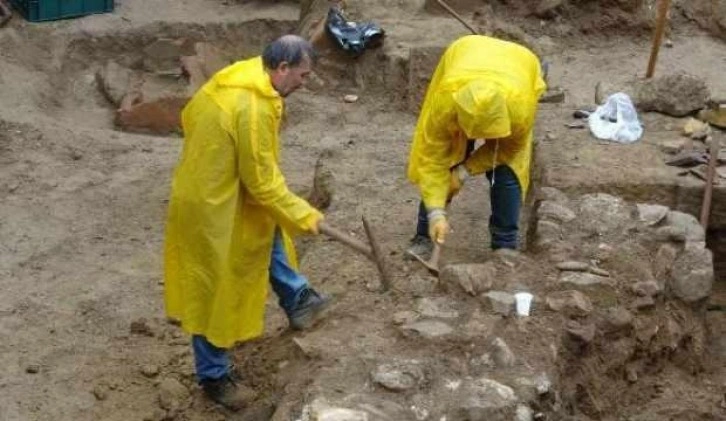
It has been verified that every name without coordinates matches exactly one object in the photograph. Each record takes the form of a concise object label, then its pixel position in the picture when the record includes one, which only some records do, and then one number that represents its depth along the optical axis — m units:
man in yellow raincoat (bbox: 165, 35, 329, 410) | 5.20
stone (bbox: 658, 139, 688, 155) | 7.65
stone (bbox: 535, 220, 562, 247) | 6.40
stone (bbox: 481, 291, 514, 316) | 5.70
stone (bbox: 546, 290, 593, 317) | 5.80
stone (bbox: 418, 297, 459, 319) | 5.66
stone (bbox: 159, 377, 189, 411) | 5.91
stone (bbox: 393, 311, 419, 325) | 5.61
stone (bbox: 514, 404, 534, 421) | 4.99
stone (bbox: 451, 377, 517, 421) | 4.96
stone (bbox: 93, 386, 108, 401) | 5.97
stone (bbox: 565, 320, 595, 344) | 5.70
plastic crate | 10.70
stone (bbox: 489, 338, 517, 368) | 5.32
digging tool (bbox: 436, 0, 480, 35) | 9.54
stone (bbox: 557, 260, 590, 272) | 6.13
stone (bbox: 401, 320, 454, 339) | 5.48
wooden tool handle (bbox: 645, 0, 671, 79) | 9.21
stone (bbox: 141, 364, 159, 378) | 6.18
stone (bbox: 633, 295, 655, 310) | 6.07
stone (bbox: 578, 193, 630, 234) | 6.54
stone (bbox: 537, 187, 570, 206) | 6.82
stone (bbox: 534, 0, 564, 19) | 11.06
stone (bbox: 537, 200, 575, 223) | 6.61
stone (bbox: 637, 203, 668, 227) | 6.59
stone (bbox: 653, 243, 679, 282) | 6.29
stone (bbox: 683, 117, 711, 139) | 7.82
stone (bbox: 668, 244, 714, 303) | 6.35
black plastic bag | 10.02
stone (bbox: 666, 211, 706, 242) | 6.55
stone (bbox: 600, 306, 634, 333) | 5.90
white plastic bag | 7.84
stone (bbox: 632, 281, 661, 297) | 6.10
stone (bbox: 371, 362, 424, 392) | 5.09
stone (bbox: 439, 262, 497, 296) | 5.82
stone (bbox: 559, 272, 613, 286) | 6.01
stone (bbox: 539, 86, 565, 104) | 9.05
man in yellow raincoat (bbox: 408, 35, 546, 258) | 5.77
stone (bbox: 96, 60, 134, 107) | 10.00
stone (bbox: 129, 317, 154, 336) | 6.54
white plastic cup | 5.73
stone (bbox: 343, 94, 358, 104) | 9.95
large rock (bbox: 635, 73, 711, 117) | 8.13
